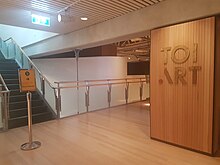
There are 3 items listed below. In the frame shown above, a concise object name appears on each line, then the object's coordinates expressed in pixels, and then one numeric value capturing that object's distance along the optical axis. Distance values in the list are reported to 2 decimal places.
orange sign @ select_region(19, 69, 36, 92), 3.94
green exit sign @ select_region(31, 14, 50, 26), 4.20
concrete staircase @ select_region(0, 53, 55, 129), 5.34
